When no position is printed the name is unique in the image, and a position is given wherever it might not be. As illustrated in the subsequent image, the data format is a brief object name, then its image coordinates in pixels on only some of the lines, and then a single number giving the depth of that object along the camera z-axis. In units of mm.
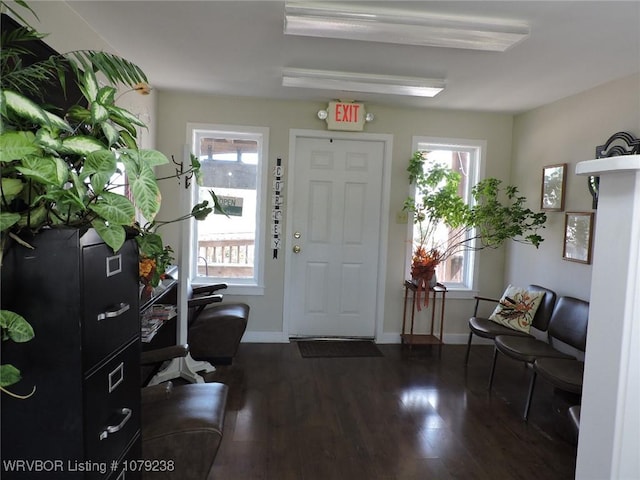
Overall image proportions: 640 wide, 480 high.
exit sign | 3895
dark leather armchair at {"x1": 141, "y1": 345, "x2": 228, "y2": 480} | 1681
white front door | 4066
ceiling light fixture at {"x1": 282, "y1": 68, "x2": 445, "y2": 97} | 3014
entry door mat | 3851
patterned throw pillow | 3428
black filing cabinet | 1014
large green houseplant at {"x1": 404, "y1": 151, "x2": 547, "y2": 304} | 3773
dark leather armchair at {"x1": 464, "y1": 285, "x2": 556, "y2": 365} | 3342
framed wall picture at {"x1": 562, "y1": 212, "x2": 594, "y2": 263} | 3146
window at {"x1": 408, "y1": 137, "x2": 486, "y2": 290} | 4188
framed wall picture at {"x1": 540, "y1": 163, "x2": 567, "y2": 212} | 3465
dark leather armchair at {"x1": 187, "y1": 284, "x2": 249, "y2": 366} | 3379
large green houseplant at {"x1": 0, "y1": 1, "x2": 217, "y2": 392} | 880
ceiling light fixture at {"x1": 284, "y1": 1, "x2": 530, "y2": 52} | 2094
